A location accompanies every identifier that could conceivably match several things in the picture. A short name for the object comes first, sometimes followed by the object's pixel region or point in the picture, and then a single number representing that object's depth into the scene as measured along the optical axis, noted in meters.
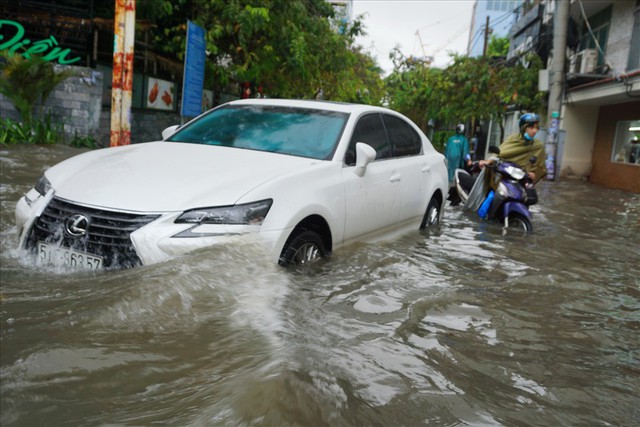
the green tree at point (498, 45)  44.01
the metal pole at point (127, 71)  8.66
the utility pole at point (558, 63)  14.60
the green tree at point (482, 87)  21.89
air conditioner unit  19.69
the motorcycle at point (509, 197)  7.19
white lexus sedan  3.25
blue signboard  10.91
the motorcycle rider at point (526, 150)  7.35
